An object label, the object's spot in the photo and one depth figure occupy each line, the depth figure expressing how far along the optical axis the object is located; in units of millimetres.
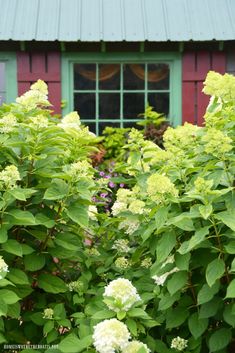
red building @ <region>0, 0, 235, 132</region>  6219
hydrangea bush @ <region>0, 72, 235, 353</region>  2105
